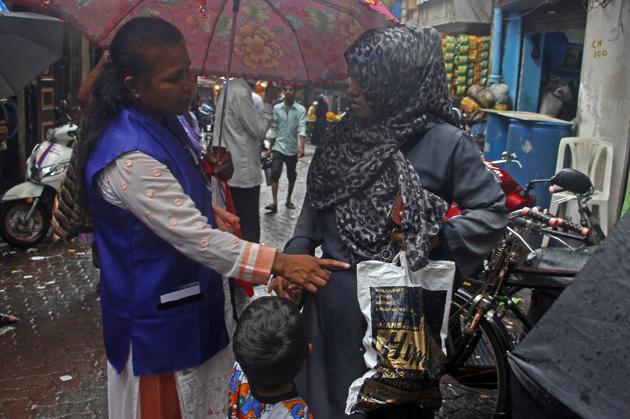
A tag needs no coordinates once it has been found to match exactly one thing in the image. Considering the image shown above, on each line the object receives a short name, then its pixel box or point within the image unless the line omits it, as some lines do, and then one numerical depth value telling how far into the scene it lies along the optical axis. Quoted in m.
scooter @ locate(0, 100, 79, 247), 7.00
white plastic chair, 6.88
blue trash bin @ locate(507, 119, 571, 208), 8.19
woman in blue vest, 2.00
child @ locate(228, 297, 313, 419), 1.97
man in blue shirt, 9.59
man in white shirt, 5.97
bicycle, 3.35
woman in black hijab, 2.15
